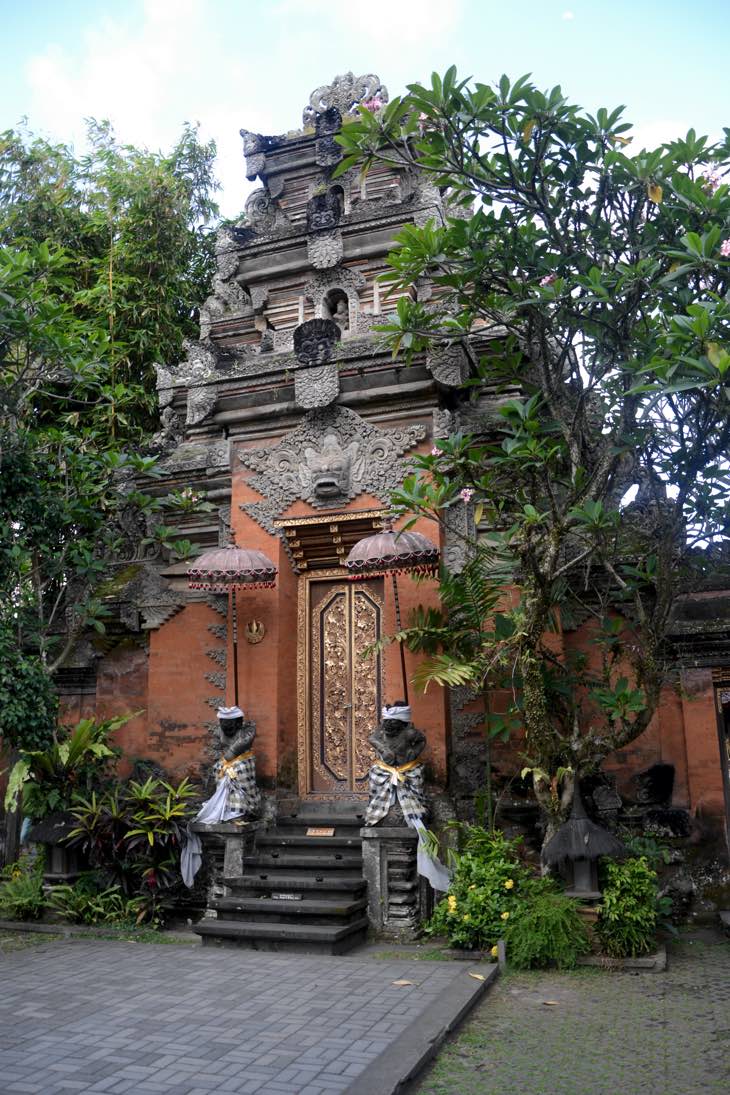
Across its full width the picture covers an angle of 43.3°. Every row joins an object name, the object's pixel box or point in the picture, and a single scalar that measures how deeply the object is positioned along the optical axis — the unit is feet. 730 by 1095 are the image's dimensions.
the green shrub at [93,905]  28.58
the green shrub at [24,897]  29.07
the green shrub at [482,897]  23.65
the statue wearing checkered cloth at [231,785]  28.71
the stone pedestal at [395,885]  26.03
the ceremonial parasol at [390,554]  27.09
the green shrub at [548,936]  22.62
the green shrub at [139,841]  28.58
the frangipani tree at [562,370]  23.67
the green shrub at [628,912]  22.98
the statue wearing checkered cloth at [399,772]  26.66
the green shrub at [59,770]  29.55
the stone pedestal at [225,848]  28.22
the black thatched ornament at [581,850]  23.58
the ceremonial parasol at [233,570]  29.45
